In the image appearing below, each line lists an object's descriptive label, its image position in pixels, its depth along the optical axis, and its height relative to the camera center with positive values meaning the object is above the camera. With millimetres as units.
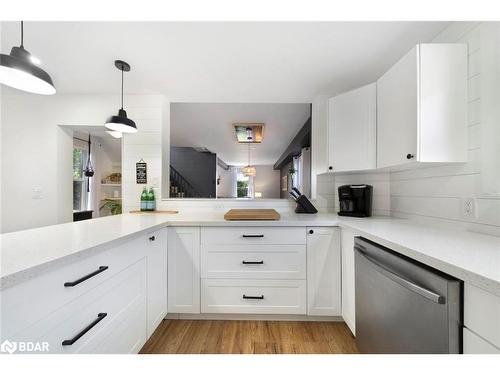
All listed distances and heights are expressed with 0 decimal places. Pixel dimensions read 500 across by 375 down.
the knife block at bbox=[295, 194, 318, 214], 2182 -174
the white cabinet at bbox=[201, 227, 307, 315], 1710 -672
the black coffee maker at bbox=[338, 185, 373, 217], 1932 -96
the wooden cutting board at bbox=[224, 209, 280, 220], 1736 -226
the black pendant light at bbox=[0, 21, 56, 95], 989 +560
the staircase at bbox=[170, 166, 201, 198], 6868 +108
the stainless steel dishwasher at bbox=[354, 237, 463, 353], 716 -488
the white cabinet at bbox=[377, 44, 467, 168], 1247 +528
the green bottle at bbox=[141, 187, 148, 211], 2320 -146
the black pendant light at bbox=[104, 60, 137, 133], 1807 +576
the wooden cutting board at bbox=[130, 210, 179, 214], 2259 -261
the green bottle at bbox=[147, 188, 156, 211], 2332 -146
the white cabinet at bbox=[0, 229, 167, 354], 685 -488
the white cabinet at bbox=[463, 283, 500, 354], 597 -391
